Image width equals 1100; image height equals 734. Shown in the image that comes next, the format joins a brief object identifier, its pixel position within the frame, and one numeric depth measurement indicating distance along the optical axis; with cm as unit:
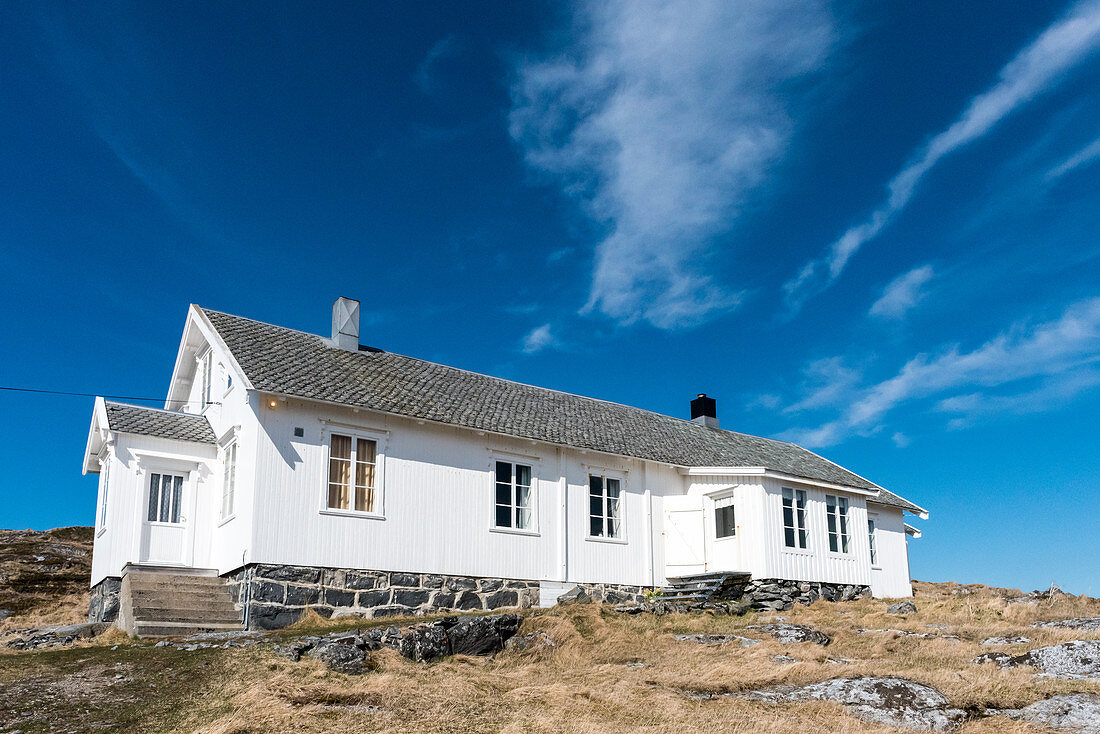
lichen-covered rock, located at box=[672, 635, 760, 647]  1475
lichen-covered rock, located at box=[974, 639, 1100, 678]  1196
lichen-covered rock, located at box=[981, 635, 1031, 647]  1455
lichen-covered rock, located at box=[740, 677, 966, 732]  973
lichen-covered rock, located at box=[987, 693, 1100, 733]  956
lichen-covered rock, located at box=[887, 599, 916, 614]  1981
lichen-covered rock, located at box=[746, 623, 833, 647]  1502
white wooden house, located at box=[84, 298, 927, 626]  1791
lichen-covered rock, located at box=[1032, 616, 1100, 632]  1584
